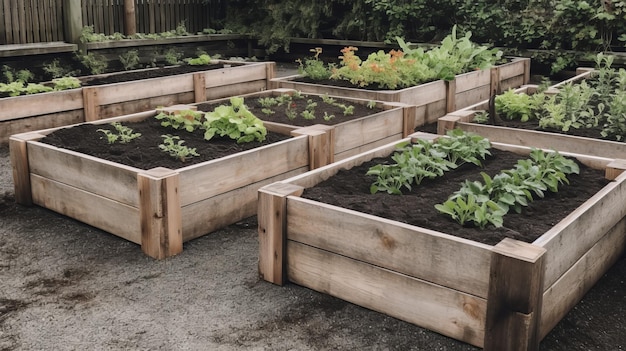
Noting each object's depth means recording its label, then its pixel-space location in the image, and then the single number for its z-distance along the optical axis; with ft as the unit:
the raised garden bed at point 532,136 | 16.29
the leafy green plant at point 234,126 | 16.63
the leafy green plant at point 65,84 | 23.26
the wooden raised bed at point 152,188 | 13.24
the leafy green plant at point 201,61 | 30.25
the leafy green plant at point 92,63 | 30.76
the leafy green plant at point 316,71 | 25.25
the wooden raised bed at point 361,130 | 17.43
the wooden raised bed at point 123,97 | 21.13
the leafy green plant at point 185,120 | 17.78
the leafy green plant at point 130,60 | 32.33
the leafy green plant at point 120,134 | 16.35
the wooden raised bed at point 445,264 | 9.48
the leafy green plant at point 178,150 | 15.07
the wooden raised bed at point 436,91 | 22.57
